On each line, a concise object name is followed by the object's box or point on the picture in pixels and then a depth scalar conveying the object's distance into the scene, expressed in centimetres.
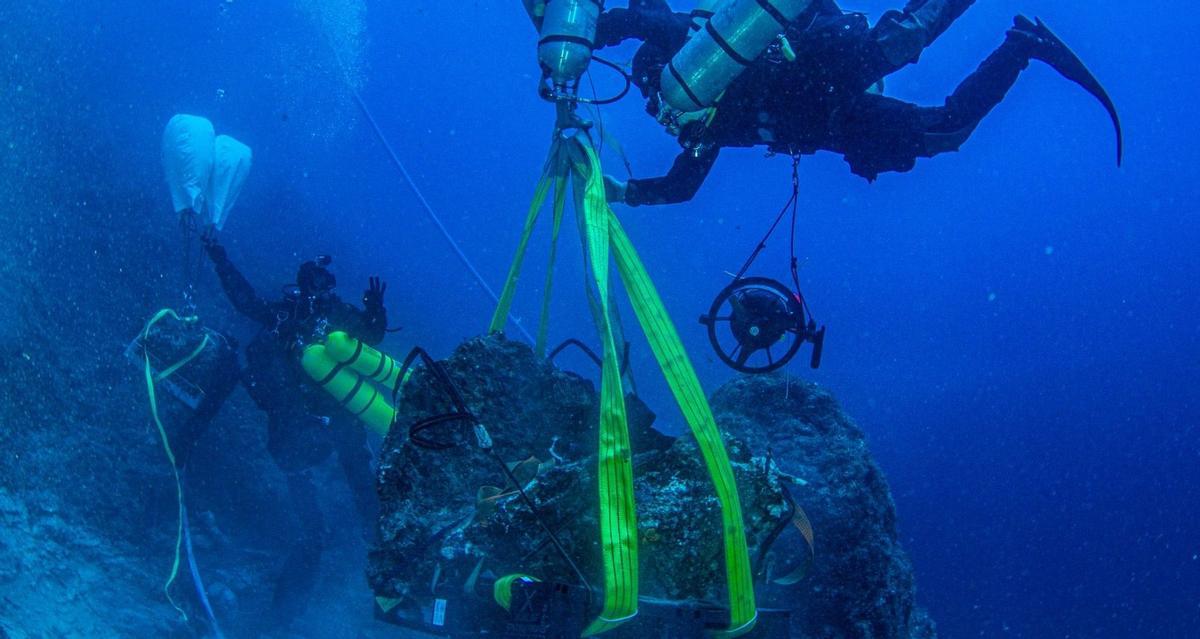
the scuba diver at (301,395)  697
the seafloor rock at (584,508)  246
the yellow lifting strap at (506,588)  207
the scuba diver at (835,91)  386
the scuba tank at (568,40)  335
